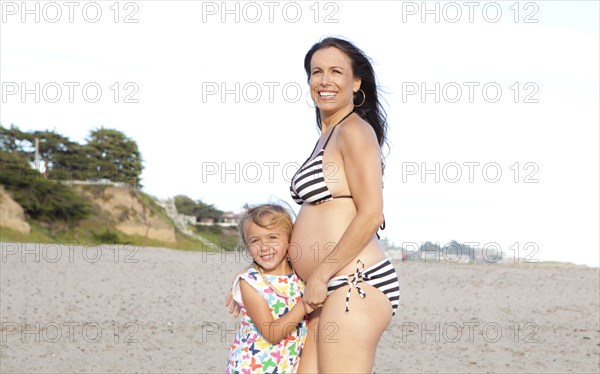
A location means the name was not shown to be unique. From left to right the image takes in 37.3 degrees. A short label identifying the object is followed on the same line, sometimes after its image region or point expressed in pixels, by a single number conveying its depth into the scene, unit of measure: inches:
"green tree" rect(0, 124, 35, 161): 1293.1
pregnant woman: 131.4
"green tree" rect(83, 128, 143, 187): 1403.8
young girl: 143.1
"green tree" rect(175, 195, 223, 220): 1750.4
